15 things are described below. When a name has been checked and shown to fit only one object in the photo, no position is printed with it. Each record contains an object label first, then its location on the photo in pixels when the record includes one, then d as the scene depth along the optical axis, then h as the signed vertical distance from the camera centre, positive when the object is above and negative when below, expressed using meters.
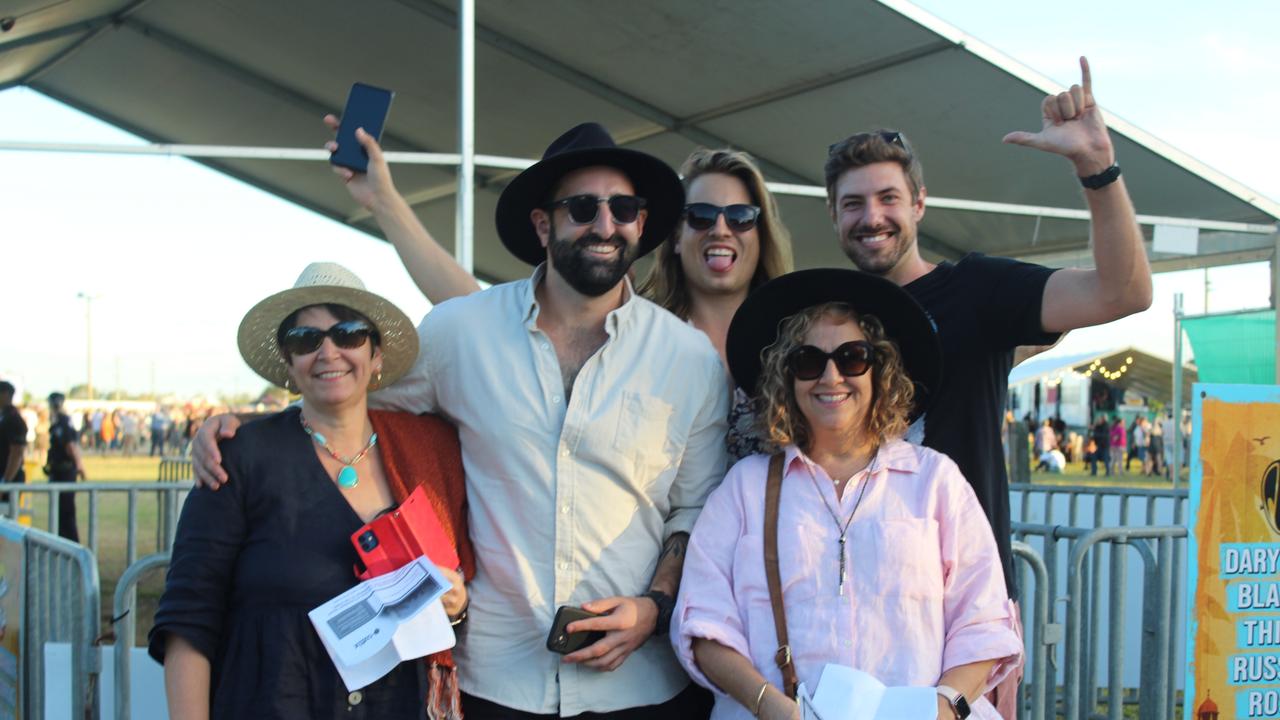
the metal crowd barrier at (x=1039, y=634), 4.16 -1.20
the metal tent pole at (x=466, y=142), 7.46 +1.42
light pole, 65.62 -1.66
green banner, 9.22 +0.02
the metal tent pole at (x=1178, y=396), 10.40 -0.49
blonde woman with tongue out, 3.27 +0.30
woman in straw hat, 2.35 -0.43
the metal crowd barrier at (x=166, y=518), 7.42 -1.29
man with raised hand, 2.48 +0.18
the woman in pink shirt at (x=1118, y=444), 29.98 -2.78
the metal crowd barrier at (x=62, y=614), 3.24 -0.90
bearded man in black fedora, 2.58 -0.25
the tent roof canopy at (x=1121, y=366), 26.59 -0.59
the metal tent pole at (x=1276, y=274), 9.45 +0.68
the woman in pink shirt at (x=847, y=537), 2.34 -0.45
